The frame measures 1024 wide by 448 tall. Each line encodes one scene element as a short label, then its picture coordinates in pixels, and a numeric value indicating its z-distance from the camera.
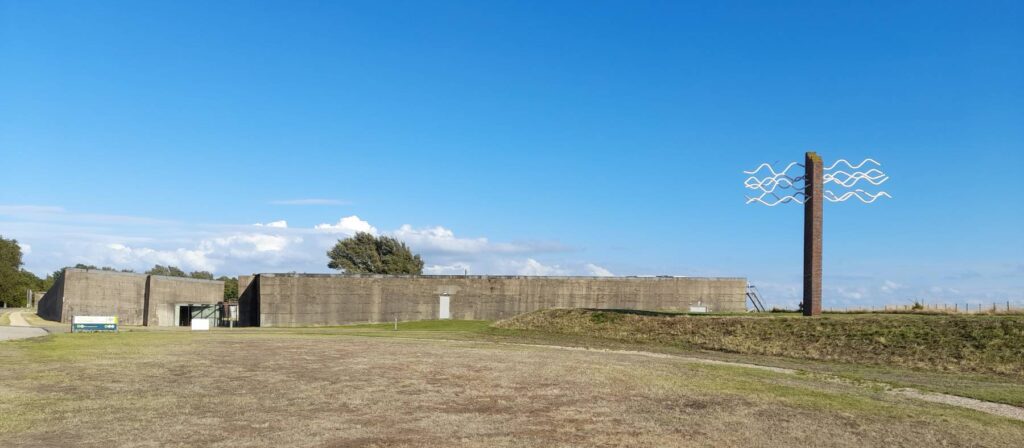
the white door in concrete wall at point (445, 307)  62.56
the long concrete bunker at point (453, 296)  58.44
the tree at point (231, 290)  115.94
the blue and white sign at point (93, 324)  39.22
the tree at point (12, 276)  98.69
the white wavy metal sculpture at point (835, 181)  39.88
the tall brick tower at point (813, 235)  38.97
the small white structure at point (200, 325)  49.14
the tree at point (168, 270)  155.23
